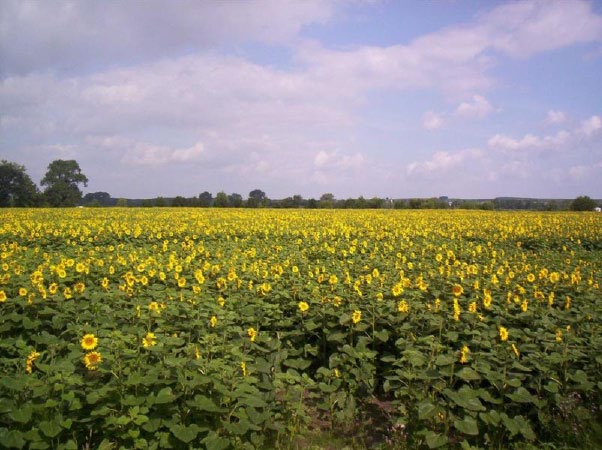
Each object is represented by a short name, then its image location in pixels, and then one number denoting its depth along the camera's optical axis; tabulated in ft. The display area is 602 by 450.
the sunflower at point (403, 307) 14.40
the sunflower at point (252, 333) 13.10
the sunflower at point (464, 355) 11.44
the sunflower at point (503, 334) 12.22
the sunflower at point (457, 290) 15.47
